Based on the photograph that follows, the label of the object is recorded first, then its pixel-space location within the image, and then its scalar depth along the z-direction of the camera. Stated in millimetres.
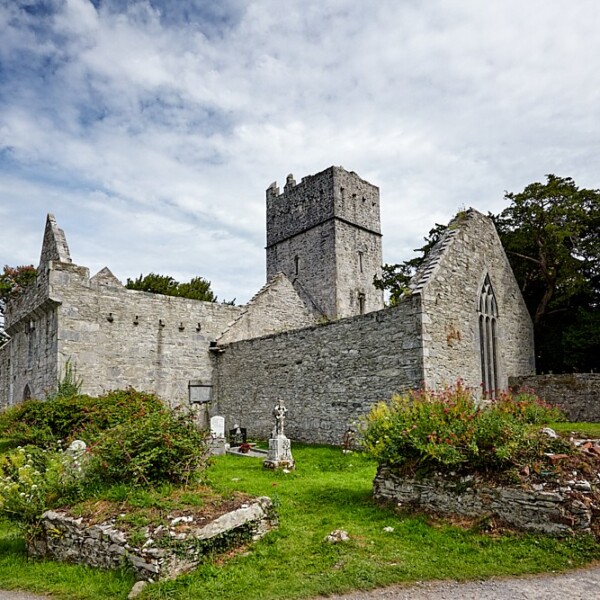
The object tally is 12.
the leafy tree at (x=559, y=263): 16203
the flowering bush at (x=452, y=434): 7180
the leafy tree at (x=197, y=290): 40375
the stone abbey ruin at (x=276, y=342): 13164
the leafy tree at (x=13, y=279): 36625
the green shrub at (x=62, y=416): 12188
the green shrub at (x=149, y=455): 7293
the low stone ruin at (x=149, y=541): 5664
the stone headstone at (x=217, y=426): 14602
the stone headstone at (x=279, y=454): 11430
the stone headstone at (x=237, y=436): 15980
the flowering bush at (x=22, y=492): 6906
